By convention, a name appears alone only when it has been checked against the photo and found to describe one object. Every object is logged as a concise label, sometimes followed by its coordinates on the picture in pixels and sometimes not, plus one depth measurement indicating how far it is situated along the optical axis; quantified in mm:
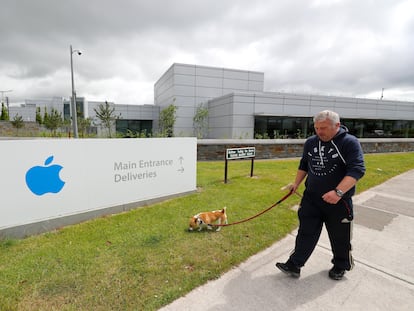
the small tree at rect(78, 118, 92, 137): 26184
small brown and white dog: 3652
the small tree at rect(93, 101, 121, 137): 18109
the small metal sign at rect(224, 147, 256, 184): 6609
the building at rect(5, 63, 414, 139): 21391
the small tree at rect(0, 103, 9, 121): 40431
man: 2214
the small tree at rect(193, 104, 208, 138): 24219
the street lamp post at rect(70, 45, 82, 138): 16969
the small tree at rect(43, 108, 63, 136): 26094
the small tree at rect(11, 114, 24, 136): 30447
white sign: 3352
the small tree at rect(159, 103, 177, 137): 22516
